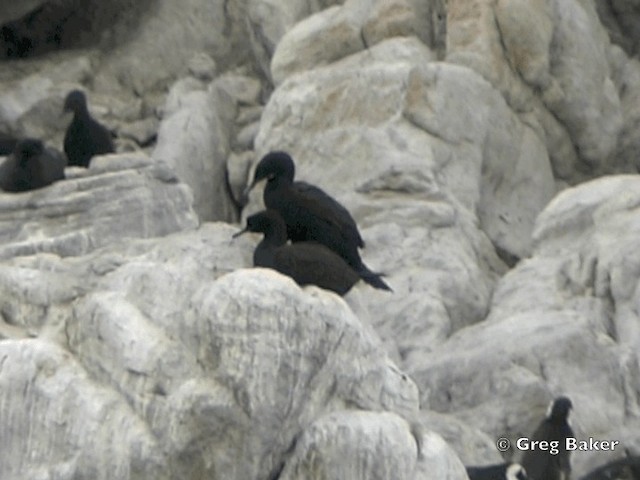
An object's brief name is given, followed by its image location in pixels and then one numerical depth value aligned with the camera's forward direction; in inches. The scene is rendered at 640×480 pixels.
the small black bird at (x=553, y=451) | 879.7
